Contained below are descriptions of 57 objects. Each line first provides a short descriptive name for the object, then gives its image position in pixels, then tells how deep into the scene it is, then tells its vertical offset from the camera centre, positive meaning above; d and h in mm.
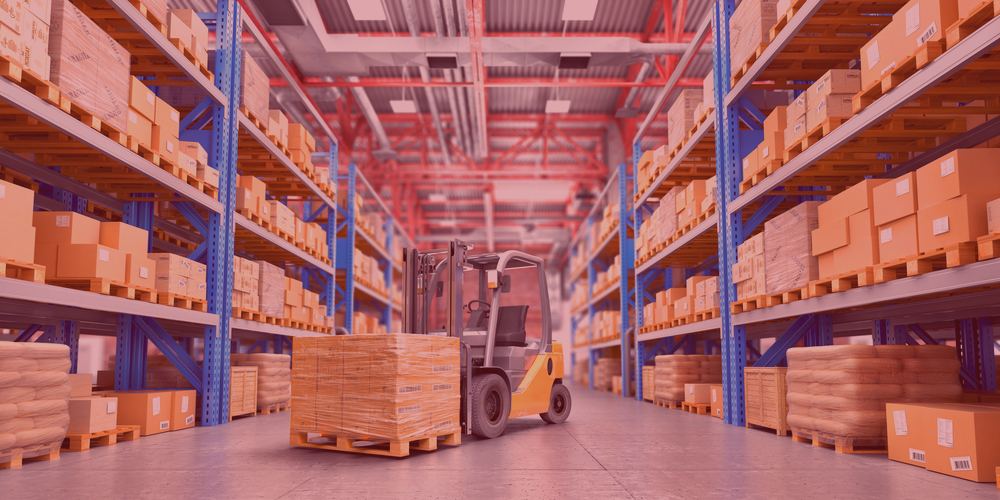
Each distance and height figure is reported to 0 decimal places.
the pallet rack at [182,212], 6320 +1340
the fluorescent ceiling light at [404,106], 14351 +4724
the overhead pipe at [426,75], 11456 +5330
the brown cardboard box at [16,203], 4418 +839
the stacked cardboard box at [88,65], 4941 +2069
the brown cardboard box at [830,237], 5055 +663
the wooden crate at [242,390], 8062 -830
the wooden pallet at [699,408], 8798 -1167
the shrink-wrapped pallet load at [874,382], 4871 -460
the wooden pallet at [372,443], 4844 -955
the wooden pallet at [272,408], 9164 -1203
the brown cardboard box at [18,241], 4340 +565
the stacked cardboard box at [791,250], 5727 +648
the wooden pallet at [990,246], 3650 +406
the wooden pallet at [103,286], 5402 +327
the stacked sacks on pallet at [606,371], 16000 -1200
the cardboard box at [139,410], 6250 -802
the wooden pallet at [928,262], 3875 +366
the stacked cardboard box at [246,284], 8109 +510
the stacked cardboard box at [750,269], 6555 +538
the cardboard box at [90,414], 5344 -732
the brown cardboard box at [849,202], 4832 +905
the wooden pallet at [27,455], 4359 -881
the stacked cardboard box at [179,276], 6531 +499
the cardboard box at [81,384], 5762 -518
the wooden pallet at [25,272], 4516 +371
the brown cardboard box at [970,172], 3938 +883
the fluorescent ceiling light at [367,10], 10828 +5214
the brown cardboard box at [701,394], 8922 -973
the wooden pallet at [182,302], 6508 +235
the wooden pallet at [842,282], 4734 +296
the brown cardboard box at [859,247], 4754 +545
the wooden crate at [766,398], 6176 -749
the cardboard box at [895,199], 4352 +826
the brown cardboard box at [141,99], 5977 +2076
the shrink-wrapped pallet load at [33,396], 4348 -489
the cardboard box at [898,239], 4344 +547
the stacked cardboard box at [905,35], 4121 +1899
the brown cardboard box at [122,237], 5766 +779
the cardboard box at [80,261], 5371 +521
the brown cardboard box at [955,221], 3898 +596
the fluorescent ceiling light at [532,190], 19469 +4021
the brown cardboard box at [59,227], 5414 +806
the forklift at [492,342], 6168 -208
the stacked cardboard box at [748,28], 6590 +3044
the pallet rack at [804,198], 4191 +1264
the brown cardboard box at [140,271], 5859 +492
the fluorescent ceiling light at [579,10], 10699 +5126
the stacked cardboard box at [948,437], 3830 -724
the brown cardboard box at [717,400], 8290 -990
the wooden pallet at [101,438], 5254 -946
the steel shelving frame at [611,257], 13641 +1619
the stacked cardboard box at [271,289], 8938 +487
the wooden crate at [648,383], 11555 -1085
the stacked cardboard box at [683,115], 9164 +2916
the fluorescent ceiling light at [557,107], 15068 +4936
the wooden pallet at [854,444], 4949 -932
